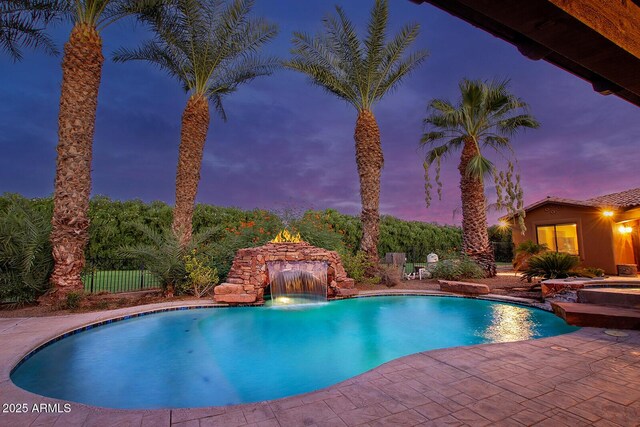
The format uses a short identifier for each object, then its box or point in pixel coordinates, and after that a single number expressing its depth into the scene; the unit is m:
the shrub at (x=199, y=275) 9.95
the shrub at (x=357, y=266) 12.91
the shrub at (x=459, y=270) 13.92
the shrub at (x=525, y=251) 15.63
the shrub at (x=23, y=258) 7.73
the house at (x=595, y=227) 14.43
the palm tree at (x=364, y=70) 12.70
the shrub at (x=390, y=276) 12.99
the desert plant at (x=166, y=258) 9.79
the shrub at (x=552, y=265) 10.73
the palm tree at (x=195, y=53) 10.95
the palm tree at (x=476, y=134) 14.03
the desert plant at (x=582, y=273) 10.92
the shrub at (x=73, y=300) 7.68
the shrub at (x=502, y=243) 23.16
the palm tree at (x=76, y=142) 7.99
